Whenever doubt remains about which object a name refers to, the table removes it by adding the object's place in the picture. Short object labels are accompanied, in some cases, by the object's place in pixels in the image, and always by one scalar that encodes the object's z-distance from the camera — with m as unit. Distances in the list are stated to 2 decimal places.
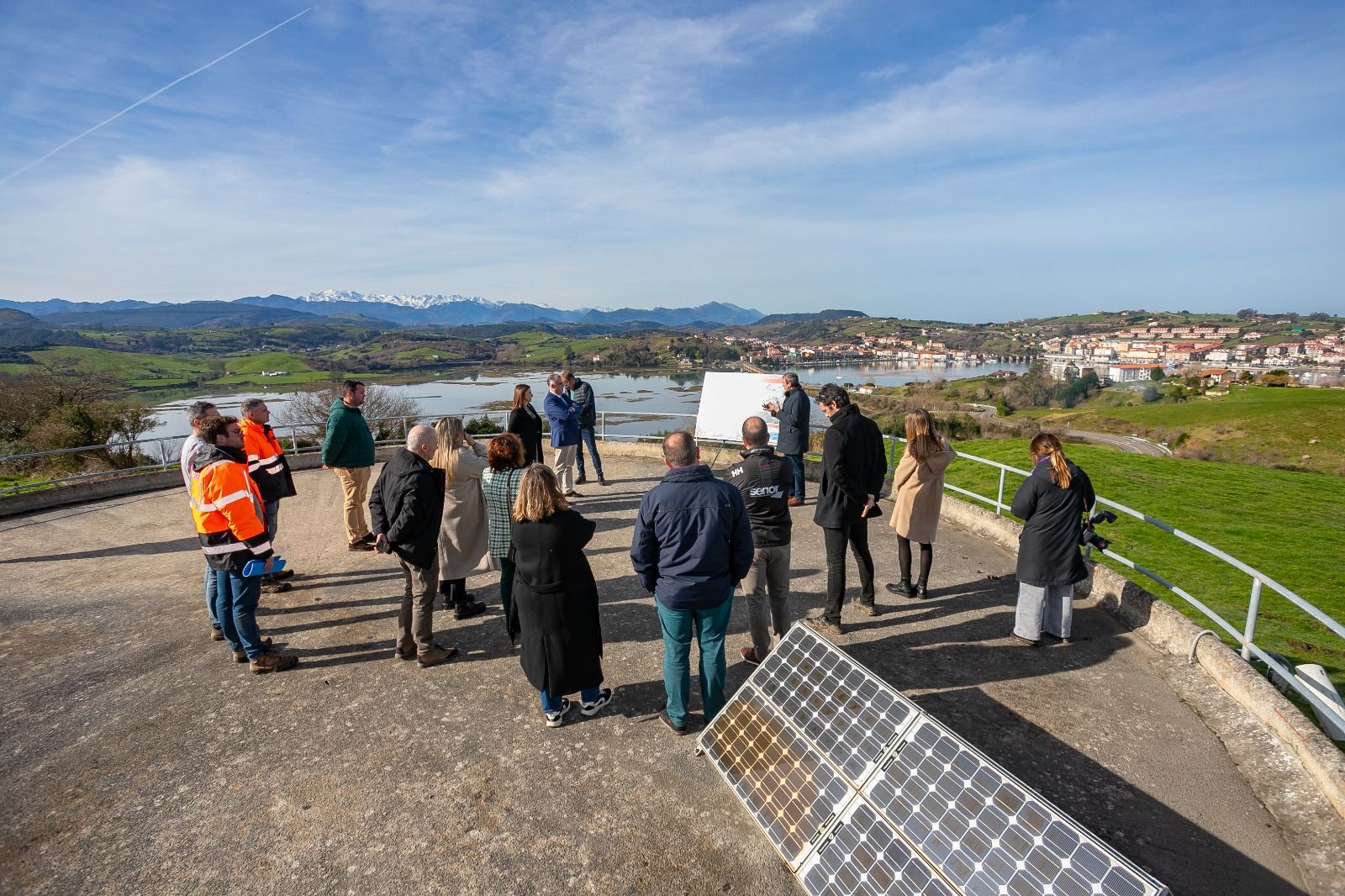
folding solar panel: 2.35
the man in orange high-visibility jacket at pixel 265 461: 5.88
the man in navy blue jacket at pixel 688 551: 3.56
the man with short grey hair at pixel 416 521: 4.40
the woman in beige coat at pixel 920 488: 5.60
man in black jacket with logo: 4.34
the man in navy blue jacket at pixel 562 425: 8.62
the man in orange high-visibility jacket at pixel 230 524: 4.29
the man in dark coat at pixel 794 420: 8.01
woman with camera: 4.66
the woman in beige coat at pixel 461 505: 5.02
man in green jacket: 6.77
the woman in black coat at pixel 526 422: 7.57
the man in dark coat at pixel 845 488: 5.06
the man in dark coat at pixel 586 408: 8.98
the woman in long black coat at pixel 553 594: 3.60
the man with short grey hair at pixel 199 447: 4.81
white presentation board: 10.32
